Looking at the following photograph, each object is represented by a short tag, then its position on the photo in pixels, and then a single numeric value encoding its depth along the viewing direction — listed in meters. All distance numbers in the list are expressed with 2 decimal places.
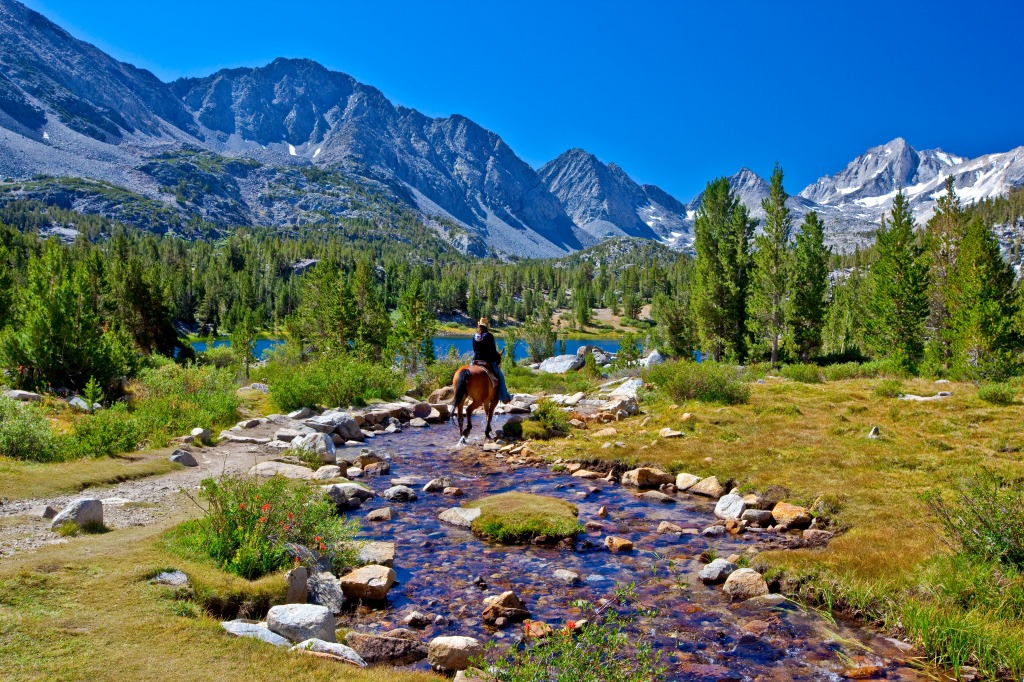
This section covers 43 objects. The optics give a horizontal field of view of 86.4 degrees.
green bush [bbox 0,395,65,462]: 13.36
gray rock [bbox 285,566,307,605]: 7.98
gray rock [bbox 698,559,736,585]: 9.54
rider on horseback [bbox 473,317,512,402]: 22.33
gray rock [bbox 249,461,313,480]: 15.35
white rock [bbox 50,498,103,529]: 9.02
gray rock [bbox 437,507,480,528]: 12.90
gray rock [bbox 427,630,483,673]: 6.79
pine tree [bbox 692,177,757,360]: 47.97
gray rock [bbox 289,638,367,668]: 5.99
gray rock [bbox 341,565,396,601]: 8.91
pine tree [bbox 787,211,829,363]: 44.44
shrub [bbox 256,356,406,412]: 28.16
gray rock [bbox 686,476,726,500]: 14.73
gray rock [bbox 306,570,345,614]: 8.41
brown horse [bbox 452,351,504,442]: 22.23
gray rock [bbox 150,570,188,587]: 7.08
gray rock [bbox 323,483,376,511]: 13.92
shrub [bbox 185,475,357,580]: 8.38
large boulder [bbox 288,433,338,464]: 18.66
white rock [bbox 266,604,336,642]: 6.65
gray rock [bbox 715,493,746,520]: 12.84
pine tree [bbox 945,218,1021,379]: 30.96
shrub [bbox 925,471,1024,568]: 8.10
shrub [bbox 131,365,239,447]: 18.81
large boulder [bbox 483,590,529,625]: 8.34
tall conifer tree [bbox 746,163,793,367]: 44.00
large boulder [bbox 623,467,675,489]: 15.95
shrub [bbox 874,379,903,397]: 25.11
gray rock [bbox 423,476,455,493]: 16.00
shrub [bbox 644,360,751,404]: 26.34
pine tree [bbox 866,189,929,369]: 39.75
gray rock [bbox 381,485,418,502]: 15.02
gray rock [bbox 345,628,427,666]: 6.95
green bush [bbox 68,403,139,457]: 14.69
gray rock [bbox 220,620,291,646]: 6.21
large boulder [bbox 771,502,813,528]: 11.98
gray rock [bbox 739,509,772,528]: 12.39
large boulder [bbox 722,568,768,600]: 9.01
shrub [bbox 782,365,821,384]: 34.70
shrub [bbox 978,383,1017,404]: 20.86
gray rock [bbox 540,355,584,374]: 53.78
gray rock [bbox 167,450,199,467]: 15.35
